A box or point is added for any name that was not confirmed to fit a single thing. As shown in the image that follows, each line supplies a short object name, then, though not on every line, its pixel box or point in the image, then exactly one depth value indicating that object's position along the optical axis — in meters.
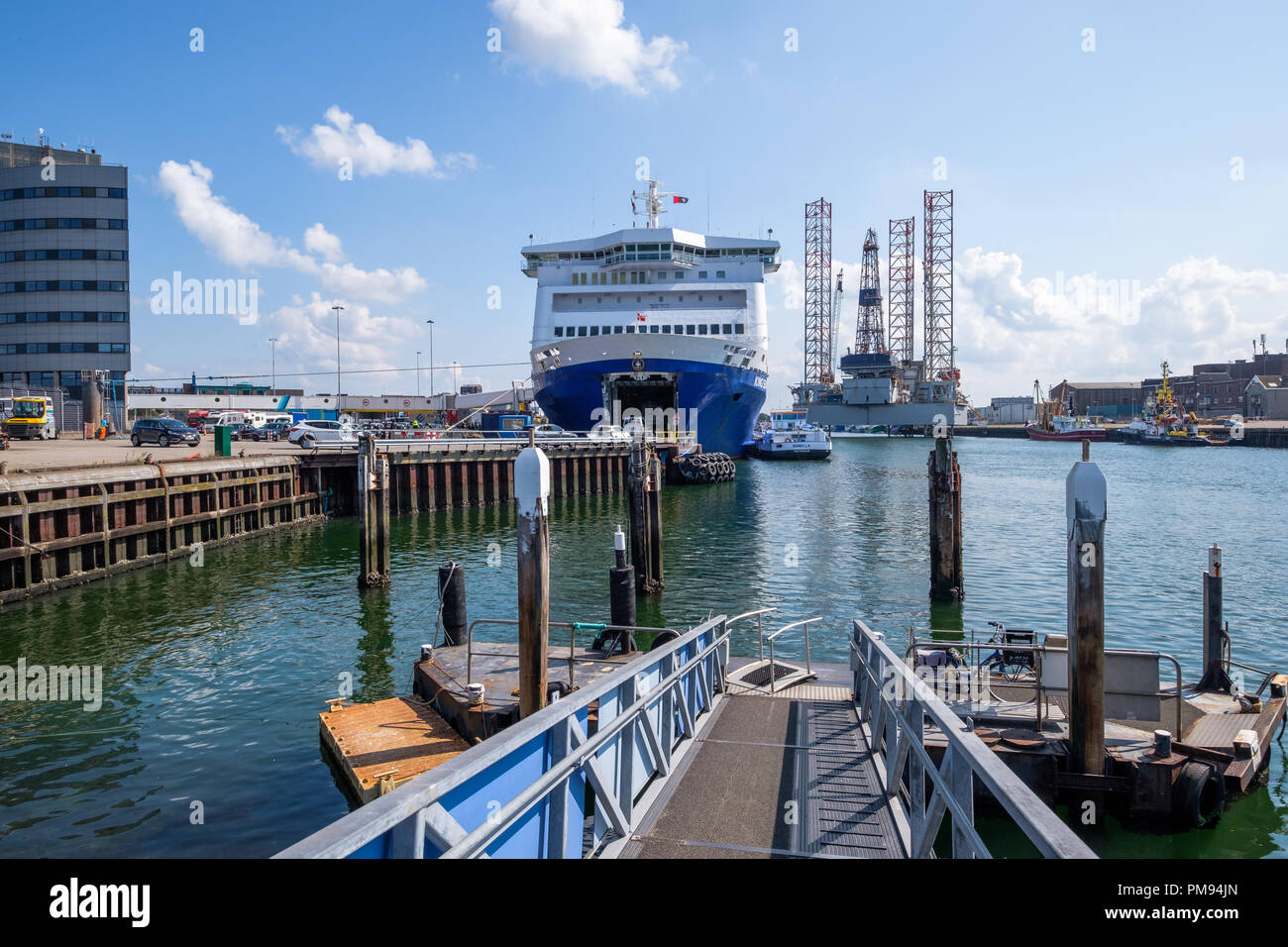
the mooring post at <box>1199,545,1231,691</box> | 11.73
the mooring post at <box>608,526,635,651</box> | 14.81
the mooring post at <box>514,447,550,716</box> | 8.49
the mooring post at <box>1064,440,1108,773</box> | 7.96
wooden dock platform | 8.98
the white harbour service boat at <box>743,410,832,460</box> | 79.69
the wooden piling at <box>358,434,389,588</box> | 21.81
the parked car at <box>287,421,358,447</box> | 47.84
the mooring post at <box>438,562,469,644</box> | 13.66
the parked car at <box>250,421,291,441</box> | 59.81
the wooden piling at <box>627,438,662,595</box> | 22.12
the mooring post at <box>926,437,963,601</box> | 19.75
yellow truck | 43.28
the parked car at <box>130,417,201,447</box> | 43.22
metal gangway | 3.30
